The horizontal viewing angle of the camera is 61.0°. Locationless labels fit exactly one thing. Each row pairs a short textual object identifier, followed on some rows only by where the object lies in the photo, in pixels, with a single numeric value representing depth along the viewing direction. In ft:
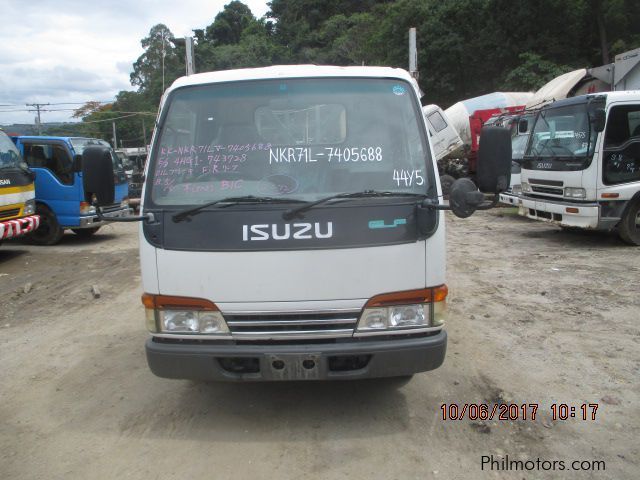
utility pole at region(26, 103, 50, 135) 140.10
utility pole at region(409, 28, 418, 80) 23.30
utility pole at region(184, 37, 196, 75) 21.94
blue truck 35.01
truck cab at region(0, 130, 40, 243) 28.19
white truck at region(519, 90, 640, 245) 27.63
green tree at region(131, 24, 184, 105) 183.84
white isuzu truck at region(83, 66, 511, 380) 10.16
